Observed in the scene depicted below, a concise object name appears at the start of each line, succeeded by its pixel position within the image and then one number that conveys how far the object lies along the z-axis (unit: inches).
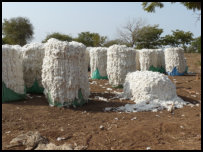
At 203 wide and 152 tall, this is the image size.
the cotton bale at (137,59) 583.8
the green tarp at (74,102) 217.3
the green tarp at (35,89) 269.9
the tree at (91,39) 1347.2
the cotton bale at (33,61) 263.4
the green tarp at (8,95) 223.3
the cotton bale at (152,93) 227.9
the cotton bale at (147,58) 537.6
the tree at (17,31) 1101.7
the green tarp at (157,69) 545.0
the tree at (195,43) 1282.6
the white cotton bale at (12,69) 225.9
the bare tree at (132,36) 1257.8
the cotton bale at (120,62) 340.2
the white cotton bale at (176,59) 537.8
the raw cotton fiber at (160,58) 569.0
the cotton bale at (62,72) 213.6
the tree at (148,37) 1257.6
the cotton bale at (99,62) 450.3
